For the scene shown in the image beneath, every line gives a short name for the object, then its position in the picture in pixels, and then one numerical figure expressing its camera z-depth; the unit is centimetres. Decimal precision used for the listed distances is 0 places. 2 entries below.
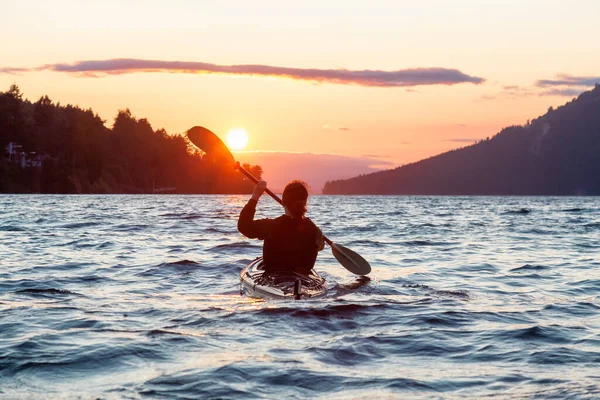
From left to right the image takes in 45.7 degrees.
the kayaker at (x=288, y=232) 1027
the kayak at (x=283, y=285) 1015
